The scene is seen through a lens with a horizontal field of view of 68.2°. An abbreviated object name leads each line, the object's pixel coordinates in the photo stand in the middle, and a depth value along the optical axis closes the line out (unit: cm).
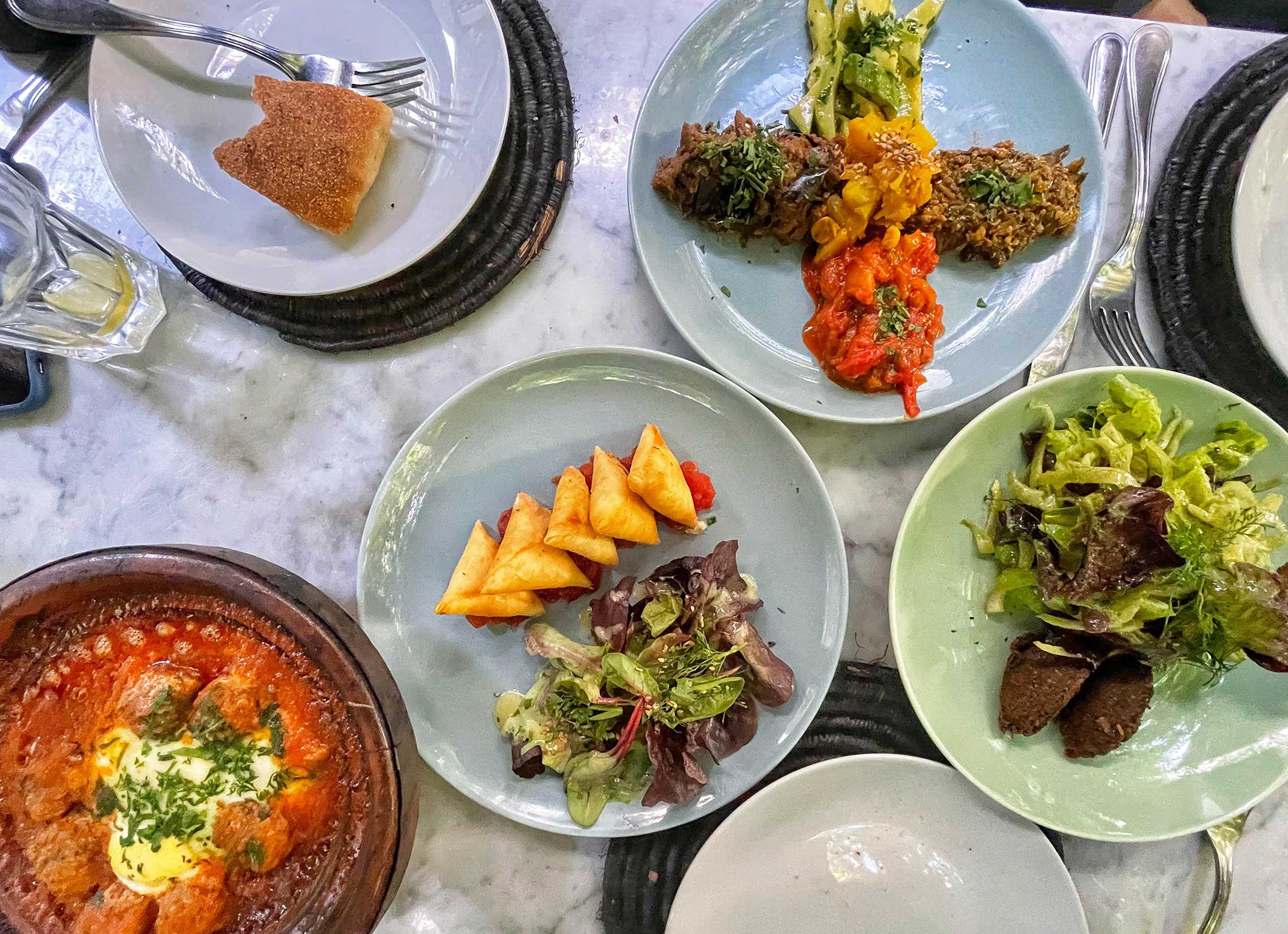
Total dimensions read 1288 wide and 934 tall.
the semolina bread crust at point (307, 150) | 49
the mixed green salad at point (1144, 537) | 48
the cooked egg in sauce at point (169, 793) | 39
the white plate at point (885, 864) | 51
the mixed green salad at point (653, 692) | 49
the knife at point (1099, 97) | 54
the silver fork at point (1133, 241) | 55
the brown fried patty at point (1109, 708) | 49
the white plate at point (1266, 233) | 50
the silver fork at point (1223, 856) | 54
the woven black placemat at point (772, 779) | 53
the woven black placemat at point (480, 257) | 53
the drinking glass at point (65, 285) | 49
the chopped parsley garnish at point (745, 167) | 50
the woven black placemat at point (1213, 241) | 54
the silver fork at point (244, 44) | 48
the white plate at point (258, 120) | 50
